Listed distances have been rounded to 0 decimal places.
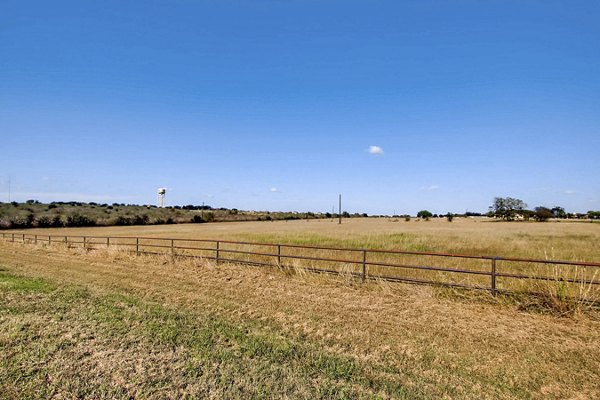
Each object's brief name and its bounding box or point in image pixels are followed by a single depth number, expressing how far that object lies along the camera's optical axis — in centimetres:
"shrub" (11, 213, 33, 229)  5712
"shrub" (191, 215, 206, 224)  8460
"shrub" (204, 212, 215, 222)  8931
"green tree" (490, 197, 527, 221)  11112
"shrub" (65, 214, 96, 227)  6209
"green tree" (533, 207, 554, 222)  10144
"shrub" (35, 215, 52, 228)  5906
